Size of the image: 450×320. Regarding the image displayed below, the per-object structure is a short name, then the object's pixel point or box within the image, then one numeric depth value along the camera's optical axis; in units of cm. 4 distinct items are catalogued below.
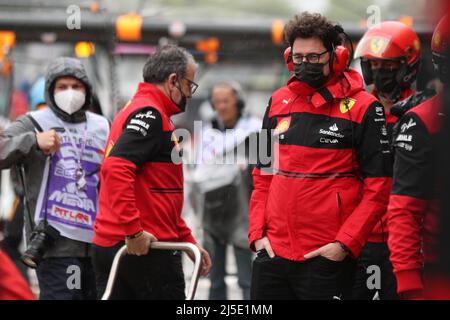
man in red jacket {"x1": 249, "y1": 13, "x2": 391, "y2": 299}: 927
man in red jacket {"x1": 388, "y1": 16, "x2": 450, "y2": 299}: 796
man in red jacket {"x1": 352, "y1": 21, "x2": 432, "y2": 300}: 1089
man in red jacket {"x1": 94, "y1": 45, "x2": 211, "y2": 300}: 999
